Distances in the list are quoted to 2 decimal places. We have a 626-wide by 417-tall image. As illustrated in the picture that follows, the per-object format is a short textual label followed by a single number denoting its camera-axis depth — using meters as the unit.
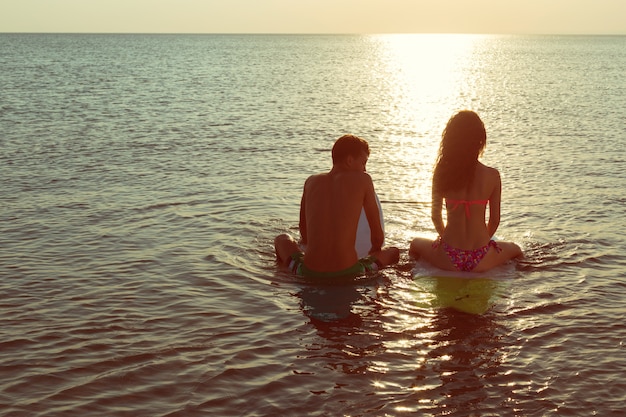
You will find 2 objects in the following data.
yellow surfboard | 7.93
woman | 8.27
